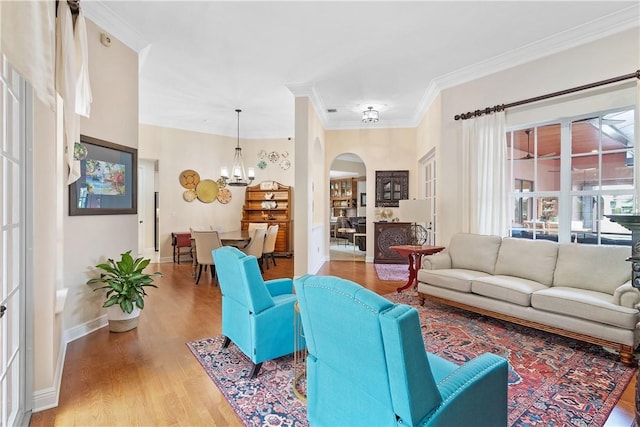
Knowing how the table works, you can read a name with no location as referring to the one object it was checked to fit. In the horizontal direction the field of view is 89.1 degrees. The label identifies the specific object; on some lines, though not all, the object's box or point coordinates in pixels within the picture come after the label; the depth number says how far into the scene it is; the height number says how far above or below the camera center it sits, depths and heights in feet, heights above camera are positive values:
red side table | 14.57 -1.95
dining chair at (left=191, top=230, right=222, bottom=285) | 16.47 -1.72
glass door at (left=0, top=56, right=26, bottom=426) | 4.83 -0.58
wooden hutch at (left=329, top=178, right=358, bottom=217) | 44.06 +1.91
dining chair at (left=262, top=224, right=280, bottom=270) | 20.54 -1.99
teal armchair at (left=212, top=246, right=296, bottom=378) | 7.52 -2.46
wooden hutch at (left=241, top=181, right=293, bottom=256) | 26.30 +0.13
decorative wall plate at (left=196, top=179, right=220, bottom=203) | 24.88 +1.57
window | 11.10 +1.24
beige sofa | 8.37 -2.40
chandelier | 21.03 +2.37
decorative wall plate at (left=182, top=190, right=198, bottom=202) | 24.23 +1.16
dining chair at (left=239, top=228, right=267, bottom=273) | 17.84 -1.89
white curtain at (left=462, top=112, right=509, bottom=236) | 13.33 +1.51
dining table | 17.21 -1.57
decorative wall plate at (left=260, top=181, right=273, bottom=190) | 26.66 +2.10
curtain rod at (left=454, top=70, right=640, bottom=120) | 10.18 +4.20
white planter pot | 10.32 -3.44
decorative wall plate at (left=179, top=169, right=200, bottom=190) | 24.18 +2.41
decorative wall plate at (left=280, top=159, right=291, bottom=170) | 27.21 +3.90
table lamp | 15.30 +0.02
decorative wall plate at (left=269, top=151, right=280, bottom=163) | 27.12 +4.55
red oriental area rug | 6.29 -3.92
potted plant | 10.16 -2.49
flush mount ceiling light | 19.80 +5.87
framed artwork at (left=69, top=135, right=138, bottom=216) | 10.00 +1.03
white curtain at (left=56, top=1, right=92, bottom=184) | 6.28 +2.95
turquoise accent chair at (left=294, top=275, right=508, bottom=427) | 3.71 -2.16
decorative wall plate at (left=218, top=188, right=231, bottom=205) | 25.93 +1.17
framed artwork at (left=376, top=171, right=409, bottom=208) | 23.13 +1.67
